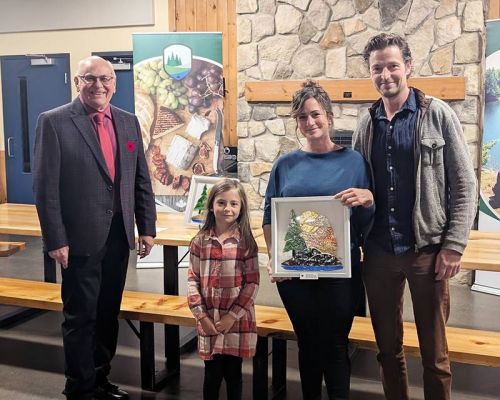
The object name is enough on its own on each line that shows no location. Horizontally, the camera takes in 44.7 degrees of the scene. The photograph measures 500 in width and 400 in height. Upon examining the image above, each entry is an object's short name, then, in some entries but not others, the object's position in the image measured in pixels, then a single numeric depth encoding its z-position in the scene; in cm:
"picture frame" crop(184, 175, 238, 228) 349
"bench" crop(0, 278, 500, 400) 271
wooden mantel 495
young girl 244
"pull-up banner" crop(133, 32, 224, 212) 555
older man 260
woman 221
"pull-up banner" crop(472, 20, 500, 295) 476
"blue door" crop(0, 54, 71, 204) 780
